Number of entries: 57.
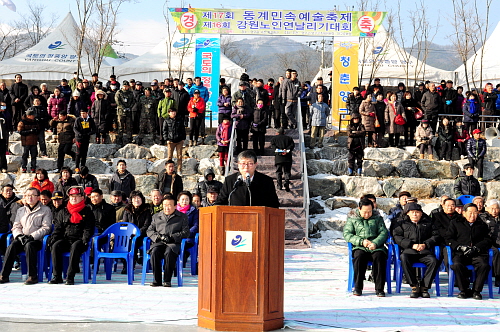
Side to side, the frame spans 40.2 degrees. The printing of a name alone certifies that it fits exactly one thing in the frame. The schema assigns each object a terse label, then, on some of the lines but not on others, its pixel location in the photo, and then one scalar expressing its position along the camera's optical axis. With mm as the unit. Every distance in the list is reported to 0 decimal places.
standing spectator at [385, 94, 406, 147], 16531
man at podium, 6133
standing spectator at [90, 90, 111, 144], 16156
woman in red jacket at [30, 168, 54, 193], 11859
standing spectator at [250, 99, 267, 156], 14977
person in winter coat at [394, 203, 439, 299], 8016
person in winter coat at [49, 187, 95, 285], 8492
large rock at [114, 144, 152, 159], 16281
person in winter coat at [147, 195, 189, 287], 8391
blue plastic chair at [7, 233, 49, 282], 8682
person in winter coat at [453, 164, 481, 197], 13266
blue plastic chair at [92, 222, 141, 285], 8758
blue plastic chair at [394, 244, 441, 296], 8156
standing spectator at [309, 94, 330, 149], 16422
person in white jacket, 8500
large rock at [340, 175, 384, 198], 14719
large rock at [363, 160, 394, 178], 15477
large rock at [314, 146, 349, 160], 16250
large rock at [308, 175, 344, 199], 14719
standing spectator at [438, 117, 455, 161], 16078
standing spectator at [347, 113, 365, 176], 14938
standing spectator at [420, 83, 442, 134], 17141
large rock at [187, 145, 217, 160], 16188
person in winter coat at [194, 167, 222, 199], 12138
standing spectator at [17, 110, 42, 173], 14719
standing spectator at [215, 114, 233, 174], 14789
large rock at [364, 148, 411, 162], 16016
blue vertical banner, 18828
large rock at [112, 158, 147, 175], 15633
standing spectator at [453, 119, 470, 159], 16266
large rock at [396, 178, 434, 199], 14922
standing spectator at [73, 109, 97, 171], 14602
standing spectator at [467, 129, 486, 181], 15172
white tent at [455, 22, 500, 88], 23172
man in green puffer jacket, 7949
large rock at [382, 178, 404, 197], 14883
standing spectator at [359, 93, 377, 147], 16094
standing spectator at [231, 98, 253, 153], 14805
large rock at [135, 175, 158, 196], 14908
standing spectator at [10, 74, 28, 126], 17188
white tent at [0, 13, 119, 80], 23656
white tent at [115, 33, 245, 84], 22934
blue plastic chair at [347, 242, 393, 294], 8203
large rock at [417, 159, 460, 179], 15625
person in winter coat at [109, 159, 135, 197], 12617
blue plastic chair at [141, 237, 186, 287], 8477
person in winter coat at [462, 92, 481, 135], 17016
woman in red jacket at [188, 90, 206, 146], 16156
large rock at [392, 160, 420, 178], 15641
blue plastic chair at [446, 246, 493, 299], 8086
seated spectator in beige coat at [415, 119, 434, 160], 16156
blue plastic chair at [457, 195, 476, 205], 11366
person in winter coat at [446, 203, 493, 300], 7980
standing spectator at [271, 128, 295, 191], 13398
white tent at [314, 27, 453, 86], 23359
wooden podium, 5773
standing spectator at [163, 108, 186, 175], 15062
